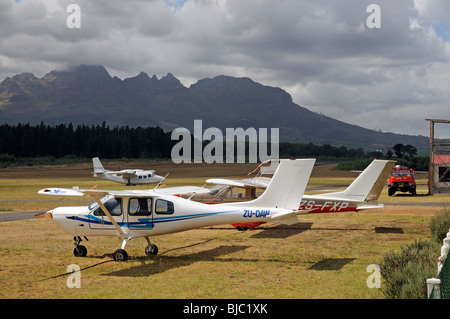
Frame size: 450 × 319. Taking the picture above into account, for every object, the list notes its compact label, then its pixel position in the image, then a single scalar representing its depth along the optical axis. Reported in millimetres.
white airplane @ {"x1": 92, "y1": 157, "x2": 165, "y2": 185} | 66000
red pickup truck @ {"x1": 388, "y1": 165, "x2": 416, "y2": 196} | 44781
